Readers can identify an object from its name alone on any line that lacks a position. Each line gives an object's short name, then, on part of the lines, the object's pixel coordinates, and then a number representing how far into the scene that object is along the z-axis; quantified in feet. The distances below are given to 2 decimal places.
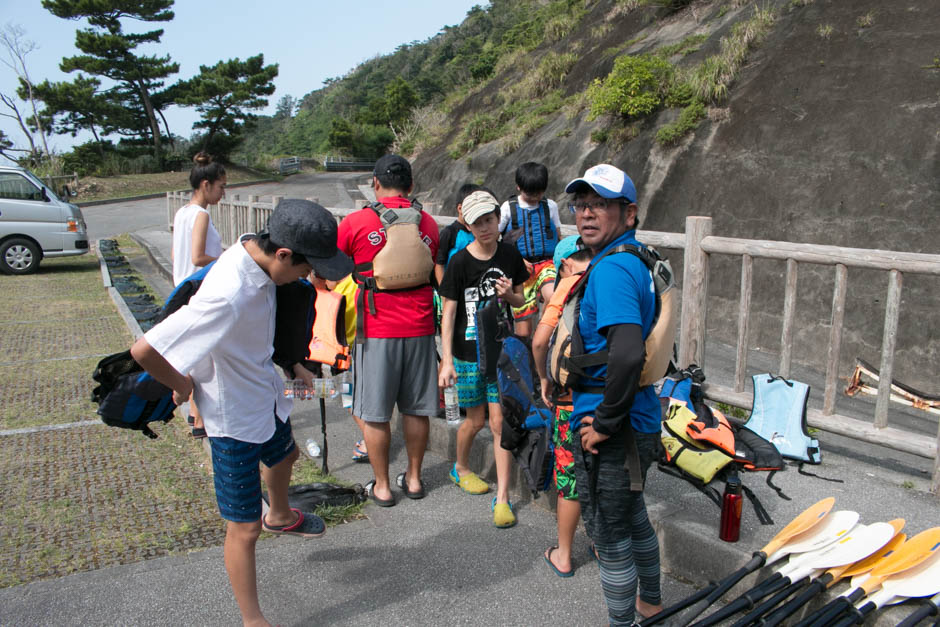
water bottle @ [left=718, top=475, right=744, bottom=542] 11.18
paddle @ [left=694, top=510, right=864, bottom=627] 9.49
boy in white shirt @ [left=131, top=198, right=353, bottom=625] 8.50
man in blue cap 8.29
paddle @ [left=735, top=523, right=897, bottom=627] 10.16
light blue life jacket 14.83
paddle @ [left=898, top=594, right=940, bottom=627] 9.00
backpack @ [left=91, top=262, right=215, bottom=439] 9.07
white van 48.37
